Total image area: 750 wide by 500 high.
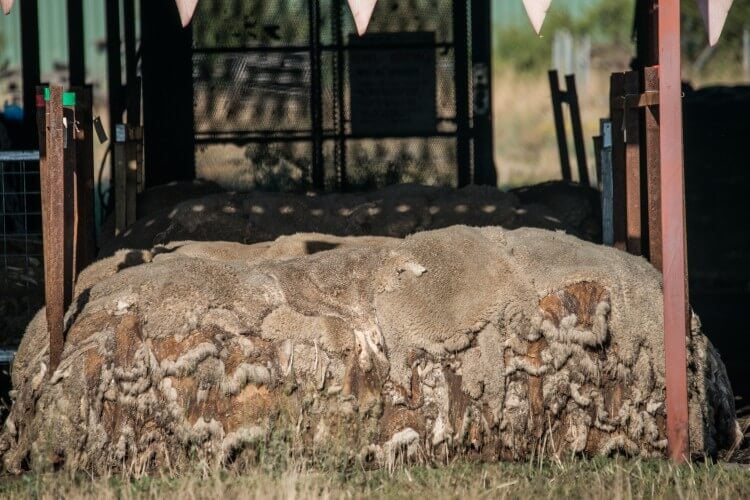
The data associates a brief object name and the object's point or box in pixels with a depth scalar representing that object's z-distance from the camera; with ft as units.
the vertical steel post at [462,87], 79.36
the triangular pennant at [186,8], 38.09
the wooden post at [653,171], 46.24
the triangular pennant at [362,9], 37.40
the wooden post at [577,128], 76.13
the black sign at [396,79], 79.15
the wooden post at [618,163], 50.70
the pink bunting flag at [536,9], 37.11
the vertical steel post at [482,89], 79.30
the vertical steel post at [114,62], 73.51
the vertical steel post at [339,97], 79.20
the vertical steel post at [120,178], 61.05
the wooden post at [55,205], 41.65
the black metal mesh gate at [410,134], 79.15
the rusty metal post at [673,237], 39.83
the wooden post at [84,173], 46.29
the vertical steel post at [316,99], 79.10
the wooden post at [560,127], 80.33
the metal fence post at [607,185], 53.98
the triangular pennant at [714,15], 39.01
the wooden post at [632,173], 48.98
